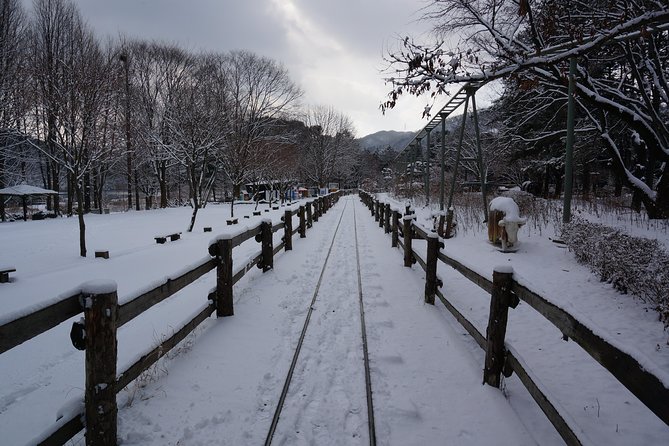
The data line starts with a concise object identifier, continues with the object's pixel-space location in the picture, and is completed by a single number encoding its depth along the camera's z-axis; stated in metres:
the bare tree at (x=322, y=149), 50.72
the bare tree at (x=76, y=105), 10.41
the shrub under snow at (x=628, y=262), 4.75
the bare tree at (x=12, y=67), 17.69
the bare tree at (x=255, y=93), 31.62
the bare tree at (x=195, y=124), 15.39
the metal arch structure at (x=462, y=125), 11.78
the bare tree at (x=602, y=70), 4.38
